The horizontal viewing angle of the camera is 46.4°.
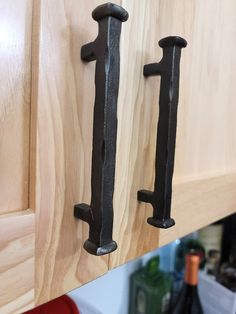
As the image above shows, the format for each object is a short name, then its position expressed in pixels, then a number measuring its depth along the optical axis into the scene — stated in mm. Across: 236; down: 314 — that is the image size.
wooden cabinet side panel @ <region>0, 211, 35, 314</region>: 201
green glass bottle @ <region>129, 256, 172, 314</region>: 708
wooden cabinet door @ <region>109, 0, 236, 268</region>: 291
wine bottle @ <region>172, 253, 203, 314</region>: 705
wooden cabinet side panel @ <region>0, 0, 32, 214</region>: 201
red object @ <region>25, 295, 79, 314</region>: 436
